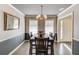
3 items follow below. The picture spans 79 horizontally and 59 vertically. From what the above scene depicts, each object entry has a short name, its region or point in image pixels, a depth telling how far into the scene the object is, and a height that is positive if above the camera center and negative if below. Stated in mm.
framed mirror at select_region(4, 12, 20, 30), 2307 +259
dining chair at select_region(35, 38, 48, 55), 2222 -587
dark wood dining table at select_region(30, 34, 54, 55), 2428 -551
